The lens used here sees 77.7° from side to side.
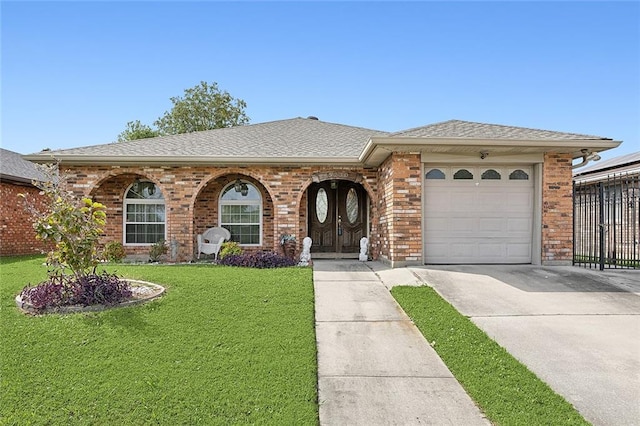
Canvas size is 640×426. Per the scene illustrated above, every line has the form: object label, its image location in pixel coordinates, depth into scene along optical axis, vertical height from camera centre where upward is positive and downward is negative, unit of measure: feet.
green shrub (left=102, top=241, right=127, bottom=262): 31.78 -2.90
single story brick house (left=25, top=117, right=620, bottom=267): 27.37 +2.22
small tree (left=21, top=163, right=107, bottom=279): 17.40 -0.52
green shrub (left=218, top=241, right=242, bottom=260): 31.12 -2.71
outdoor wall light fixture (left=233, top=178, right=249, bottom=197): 36.96 +2.66
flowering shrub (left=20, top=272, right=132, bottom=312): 17.17 -3.44
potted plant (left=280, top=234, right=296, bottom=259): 33.04 -2.45
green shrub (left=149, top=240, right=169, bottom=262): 32.76 -2.84
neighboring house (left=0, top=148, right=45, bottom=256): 39.78 +0.21
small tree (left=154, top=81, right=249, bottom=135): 91.50 +24.00
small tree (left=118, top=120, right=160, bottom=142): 93.76 +20.11
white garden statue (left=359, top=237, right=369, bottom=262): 33.78 -2.89
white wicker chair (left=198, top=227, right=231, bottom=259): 34.55 -2.00
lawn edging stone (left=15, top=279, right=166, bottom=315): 16.74 -3.85
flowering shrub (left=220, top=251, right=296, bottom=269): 28.81 -3.31
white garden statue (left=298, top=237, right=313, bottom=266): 32.16 -3.09
